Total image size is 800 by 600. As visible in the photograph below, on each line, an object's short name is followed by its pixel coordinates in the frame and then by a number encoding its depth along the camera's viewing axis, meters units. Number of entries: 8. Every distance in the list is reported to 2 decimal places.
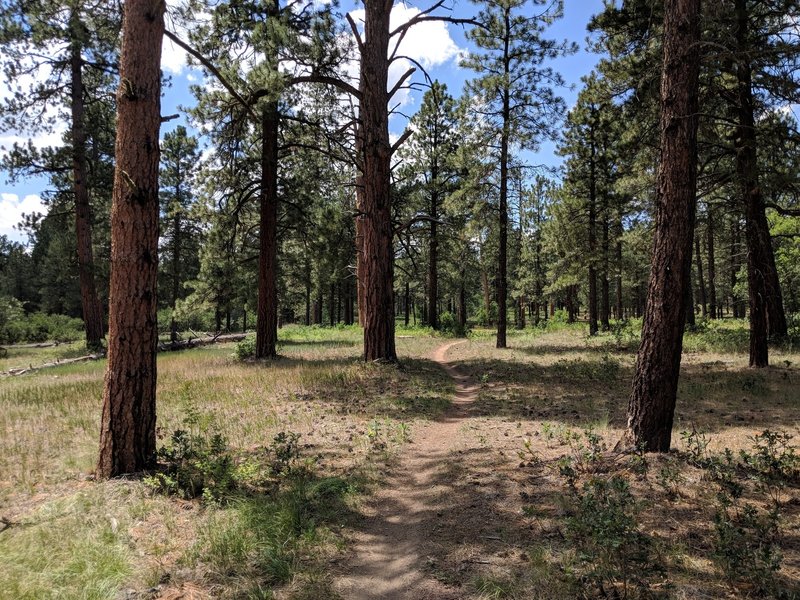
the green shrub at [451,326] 26.25
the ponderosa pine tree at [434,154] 25.53
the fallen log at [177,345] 14.84
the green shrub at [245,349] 15.08
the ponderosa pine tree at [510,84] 16.36
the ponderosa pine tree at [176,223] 29.75
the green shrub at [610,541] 2.88
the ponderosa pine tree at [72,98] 12.61
